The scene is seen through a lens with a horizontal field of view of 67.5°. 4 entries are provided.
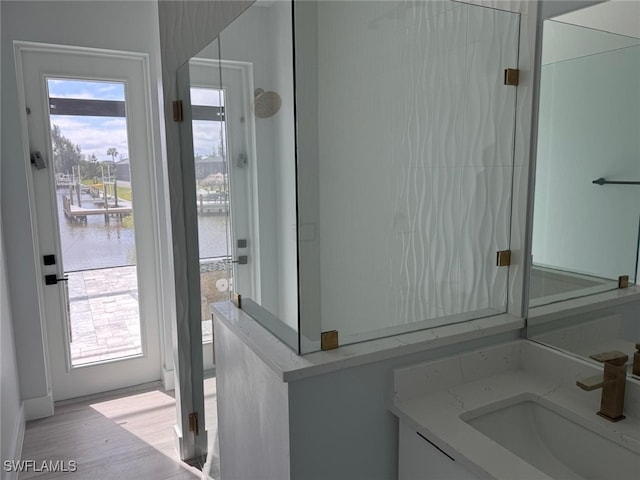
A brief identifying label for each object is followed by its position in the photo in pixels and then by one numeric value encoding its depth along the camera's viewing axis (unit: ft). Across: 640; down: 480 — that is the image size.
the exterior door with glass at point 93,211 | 9.91
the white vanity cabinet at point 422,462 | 3.89
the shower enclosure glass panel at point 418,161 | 4.99
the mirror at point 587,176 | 4.12
